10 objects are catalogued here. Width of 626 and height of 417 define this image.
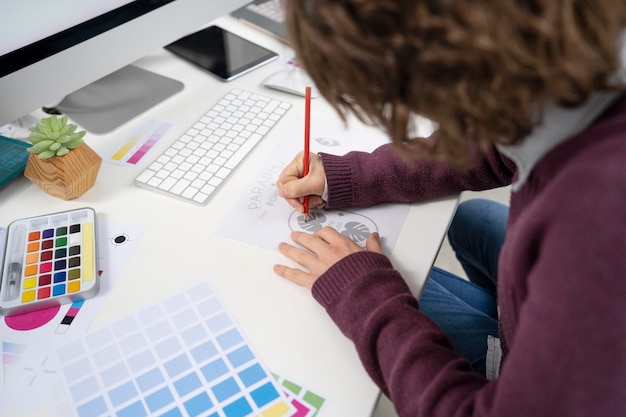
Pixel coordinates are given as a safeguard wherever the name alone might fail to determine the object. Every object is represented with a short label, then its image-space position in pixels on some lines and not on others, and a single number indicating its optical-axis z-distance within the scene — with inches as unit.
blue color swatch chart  19.3
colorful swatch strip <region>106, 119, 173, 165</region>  30.7
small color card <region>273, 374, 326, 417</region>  19.2
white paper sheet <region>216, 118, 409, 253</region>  25.9
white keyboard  28.4
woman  13.9
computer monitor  25.3
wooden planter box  27.0
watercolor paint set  22.7
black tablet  37.5
